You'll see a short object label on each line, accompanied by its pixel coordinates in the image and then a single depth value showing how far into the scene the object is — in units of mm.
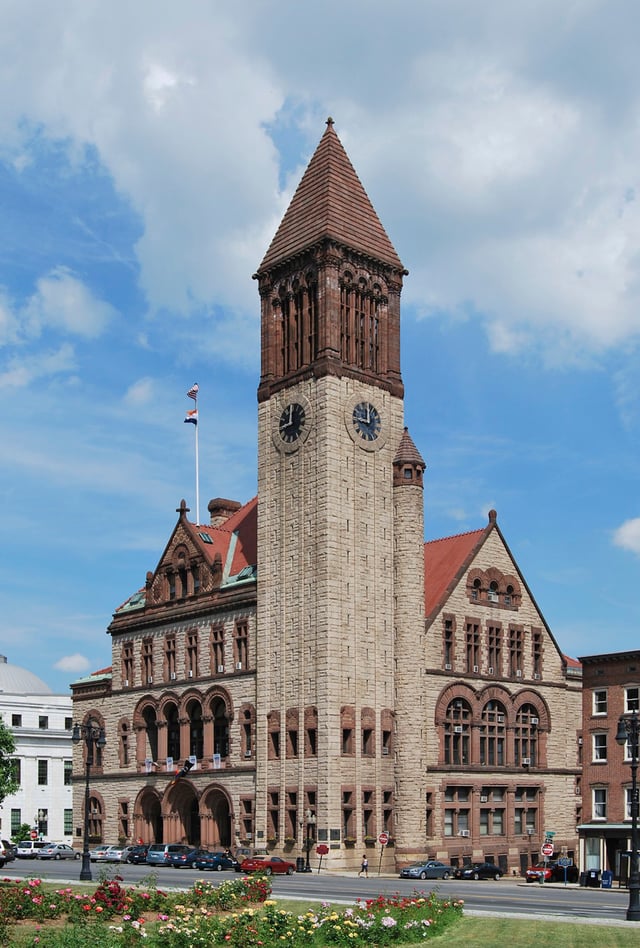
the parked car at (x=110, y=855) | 79438
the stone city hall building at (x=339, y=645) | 76688
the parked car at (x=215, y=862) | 71438
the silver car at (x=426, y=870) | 69000
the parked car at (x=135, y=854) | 76875
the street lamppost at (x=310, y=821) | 74438
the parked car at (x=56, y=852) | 84750
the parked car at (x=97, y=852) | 80125
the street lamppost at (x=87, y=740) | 54281
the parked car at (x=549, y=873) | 69438
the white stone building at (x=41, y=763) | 114125
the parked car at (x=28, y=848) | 84250
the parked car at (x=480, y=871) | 72000
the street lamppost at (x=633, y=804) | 40438
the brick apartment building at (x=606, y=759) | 69875
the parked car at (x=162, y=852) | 74562
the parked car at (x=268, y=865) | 65275
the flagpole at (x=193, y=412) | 95062
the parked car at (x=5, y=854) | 53338
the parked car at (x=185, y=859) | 73188
